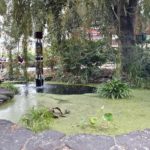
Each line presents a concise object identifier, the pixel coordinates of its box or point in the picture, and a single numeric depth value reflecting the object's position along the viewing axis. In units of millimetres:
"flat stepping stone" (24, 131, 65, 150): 2263
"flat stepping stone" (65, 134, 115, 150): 2236
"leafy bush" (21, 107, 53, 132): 2562
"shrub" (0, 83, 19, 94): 4140
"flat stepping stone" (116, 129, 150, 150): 2252
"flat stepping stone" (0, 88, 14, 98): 3732
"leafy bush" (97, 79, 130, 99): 3903
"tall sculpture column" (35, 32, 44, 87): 4783
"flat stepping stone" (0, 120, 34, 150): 2323
